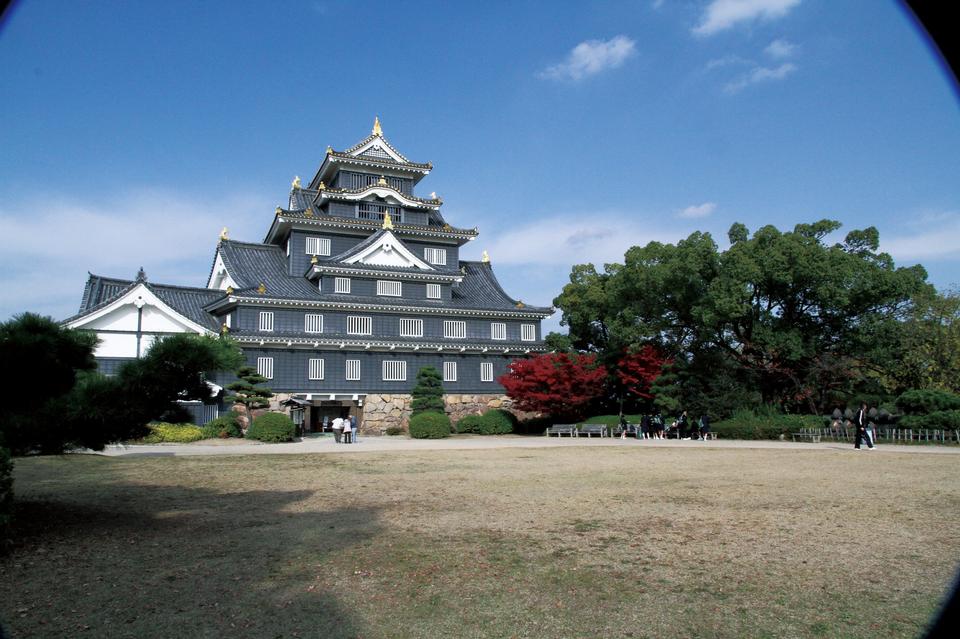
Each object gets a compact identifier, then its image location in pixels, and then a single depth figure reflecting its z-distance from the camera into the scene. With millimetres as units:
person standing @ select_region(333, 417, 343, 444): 30477
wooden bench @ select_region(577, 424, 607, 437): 35750
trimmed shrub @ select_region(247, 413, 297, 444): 29656
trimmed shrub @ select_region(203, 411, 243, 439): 31000
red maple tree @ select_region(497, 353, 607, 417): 36594
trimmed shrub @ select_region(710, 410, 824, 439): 29438
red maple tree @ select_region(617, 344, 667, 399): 36219
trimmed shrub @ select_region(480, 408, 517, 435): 37969
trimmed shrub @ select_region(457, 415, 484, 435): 37750
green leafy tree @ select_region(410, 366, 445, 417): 36781
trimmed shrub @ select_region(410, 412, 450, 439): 33719
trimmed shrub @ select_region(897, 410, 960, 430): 25641
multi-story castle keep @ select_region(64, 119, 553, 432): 36625
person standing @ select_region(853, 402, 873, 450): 23703
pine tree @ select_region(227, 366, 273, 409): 30828
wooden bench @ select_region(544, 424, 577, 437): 36406
